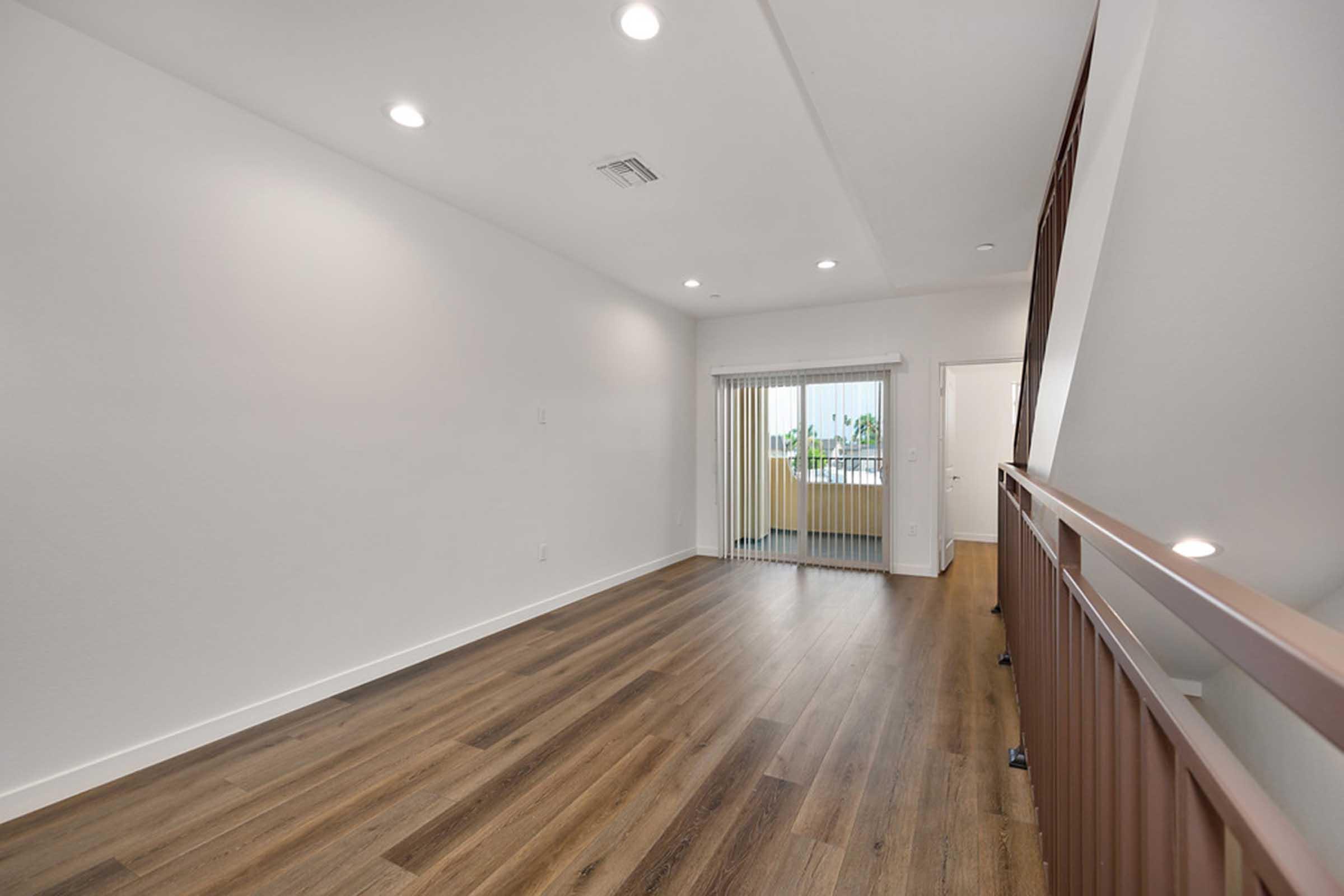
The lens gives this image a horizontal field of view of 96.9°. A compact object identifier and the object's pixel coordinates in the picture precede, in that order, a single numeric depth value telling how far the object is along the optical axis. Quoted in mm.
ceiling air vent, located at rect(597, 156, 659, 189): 2881
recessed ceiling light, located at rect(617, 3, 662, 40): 1877
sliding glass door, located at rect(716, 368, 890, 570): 5500
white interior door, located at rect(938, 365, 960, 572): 5293
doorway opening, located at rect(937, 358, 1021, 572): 6984
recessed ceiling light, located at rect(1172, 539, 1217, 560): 2219
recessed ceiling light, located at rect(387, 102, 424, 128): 2436
